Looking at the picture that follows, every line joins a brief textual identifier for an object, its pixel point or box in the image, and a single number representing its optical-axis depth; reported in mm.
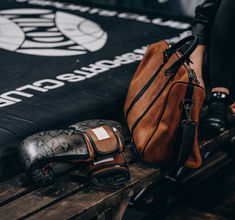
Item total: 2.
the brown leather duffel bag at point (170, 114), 1859
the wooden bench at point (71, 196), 1734
